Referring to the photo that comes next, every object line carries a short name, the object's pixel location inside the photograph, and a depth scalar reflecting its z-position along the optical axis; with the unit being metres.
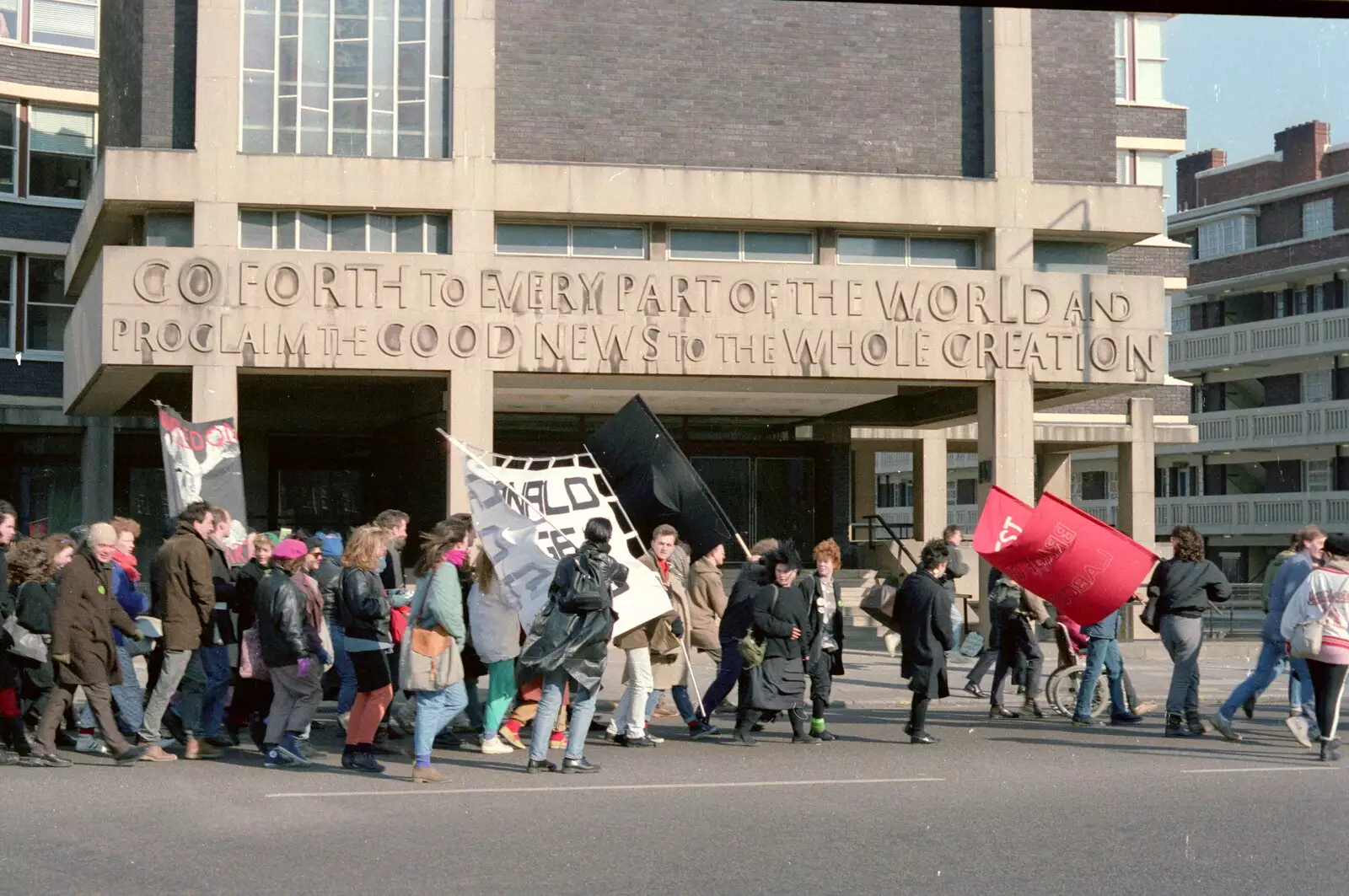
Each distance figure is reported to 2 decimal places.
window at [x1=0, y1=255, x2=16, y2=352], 38.25
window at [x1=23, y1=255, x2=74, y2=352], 38.69
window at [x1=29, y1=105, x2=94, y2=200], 38.91
